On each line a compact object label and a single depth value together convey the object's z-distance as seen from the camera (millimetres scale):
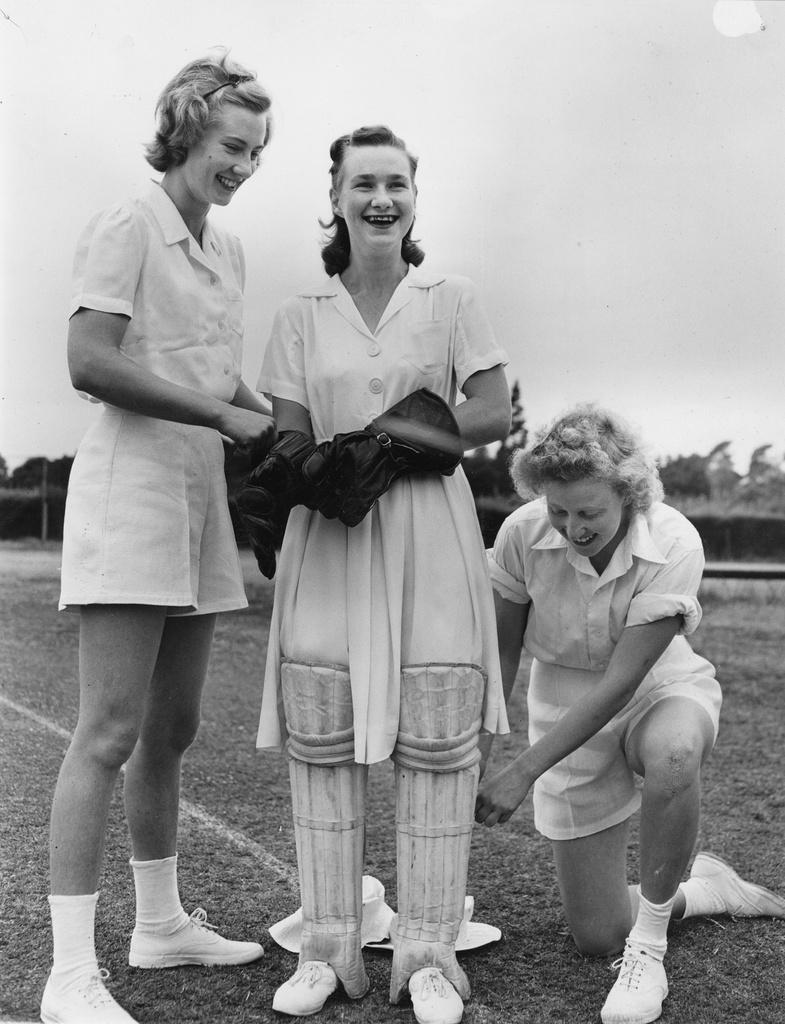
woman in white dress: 2270
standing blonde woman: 2172
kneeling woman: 2363
